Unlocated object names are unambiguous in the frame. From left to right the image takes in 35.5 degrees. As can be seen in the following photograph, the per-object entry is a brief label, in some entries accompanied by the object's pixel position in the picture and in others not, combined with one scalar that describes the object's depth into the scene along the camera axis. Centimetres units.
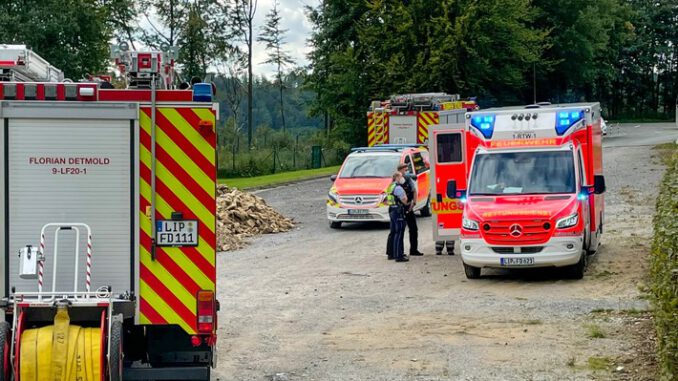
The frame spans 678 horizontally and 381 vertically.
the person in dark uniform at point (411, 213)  2042
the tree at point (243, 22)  6788
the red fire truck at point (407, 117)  3522
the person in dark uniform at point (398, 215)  2006
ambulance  1661
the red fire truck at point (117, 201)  862
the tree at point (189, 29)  6325
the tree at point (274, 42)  7388
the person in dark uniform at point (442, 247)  2081
